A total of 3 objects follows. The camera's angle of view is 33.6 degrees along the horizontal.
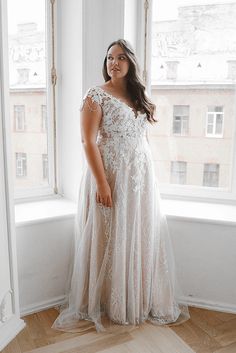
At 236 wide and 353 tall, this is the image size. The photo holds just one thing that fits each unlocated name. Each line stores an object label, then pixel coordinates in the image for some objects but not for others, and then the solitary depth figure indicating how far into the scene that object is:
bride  2.12
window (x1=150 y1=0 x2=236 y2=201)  2.59
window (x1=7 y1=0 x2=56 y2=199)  2.51
